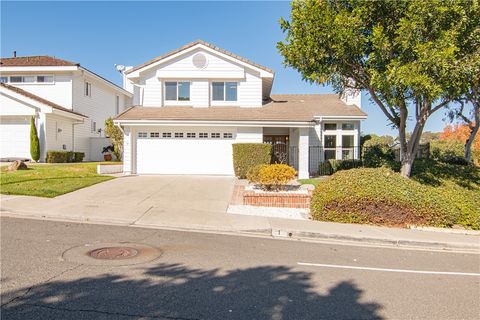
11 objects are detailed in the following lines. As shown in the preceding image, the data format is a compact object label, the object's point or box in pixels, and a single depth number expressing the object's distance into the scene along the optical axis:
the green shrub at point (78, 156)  24.64
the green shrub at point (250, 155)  17.34
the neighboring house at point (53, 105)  22.39
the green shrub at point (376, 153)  17.05
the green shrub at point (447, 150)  20.13
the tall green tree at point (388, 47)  9.01
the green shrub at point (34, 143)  21.67
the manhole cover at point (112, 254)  5.64
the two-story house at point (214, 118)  18.55
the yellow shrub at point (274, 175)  12.14
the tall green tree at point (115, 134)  23.36
